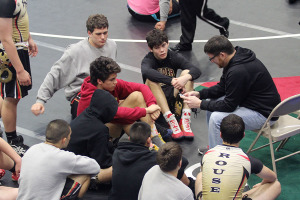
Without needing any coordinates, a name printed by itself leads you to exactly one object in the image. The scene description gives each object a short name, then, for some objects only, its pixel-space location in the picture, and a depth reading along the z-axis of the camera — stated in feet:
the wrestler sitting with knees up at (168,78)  32.79
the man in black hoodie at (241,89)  28.06
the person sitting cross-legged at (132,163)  23.84
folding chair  26.67
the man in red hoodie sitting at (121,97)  29.30
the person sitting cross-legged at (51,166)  23.64
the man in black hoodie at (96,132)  26.83
